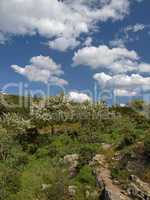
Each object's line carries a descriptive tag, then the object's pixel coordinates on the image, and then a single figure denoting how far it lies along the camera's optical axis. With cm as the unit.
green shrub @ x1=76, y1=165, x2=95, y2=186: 1287
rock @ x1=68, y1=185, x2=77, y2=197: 1200
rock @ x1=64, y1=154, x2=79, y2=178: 1410
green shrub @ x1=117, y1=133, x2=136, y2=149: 1522
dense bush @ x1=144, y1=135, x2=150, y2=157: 1270
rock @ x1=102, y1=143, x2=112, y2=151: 1623
